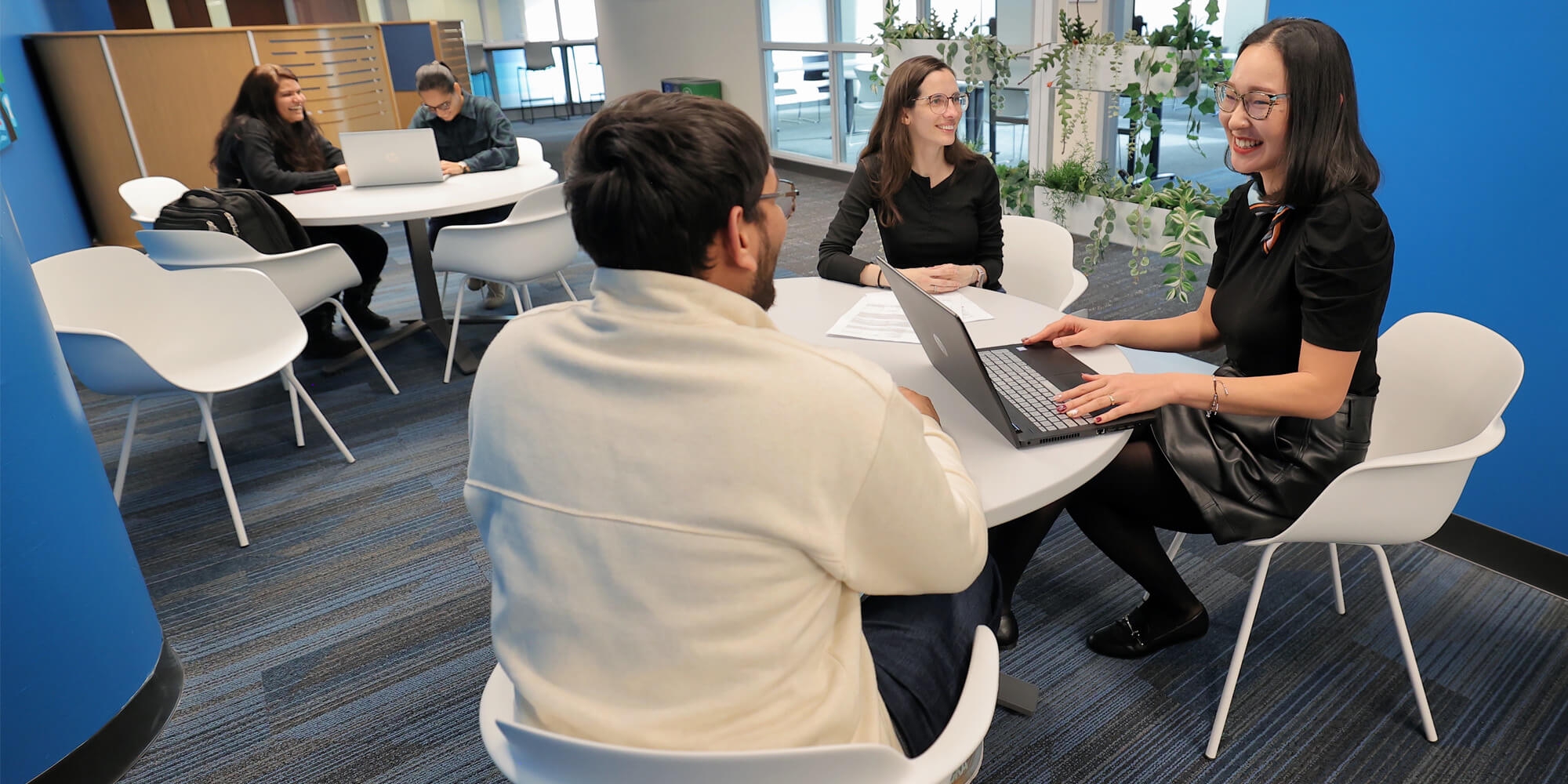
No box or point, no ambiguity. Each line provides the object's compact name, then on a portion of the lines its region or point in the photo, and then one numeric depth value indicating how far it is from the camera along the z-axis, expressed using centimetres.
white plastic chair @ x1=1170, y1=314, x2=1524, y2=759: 146
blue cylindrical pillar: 169
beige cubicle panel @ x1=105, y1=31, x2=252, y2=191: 579
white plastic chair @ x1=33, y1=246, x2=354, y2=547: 248
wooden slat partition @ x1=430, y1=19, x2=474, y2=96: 782
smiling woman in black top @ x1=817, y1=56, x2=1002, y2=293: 241
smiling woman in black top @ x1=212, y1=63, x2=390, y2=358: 388
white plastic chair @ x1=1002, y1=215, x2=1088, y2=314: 248
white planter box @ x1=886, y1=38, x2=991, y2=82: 374
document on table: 187
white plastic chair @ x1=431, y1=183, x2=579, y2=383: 347
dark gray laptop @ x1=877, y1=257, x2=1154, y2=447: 134
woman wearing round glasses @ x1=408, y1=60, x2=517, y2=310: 445
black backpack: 319
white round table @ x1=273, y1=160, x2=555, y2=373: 343
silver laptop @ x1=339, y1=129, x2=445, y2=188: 386
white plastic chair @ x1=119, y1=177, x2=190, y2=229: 359
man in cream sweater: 86
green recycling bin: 856
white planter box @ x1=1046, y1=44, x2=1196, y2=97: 286
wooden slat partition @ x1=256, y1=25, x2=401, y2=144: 638
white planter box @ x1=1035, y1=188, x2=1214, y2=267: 287
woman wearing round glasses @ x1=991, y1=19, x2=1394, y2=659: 152
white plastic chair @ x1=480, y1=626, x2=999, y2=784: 84
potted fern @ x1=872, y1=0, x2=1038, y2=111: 363
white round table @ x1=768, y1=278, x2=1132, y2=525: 126
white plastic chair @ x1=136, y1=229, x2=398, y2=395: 306
